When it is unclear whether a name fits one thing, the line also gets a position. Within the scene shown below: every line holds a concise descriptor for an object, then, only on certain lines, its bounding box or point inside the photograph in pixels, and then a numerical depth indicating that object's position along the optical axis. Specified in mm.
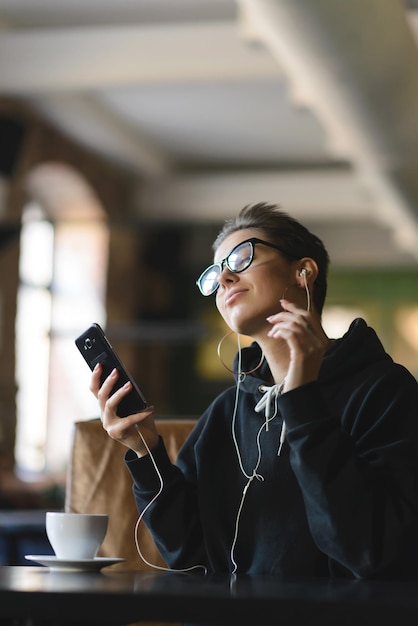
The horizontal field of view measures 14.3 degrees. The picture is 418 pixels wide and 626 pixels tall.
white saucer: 2270
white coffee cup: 2307
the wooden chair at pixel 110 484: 2984
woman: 2247
